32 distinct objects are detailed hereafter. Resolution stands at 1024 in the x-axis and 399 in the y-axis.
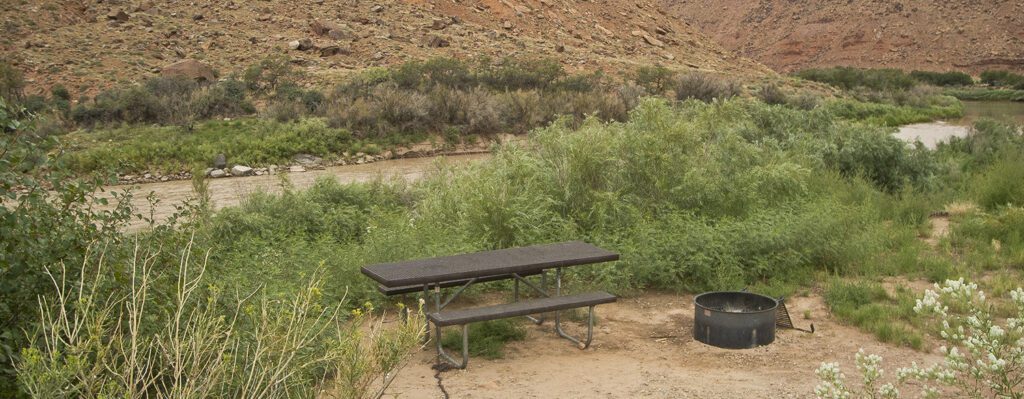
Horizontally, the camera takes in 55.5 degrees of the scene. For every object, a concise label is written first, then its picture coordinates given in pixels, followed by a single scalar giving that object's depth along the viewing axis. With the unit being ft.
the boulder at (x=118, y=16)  107.76
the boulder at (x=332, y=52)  106.52
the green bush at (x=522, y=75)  95.66
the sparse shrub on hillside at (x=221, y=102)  80.69
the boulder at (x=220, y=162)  65.51
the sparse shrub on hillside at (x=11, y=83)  79.00
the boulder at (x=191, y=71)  92.17
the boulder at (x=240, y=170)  65.10
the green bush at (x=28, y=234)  13.08
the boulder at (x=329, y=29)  110.63
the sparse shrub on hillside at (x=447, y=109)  80.43
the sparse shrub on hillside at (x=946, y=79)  171.42
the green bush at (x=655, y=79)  107.76
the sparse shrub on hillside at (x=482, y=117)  80.89
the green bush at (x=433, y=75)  89.66
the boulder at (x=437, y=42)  113.50
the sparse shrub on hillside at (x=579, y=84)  96.78
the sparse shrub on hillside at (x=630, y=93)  92.53
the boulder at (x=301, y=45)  106.63
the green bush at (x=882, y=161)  42.59
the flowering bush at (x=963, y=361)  11.51
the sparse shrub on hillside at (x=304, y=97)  82.74
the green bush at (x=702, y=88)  103.55
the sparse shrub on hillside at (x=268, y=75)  90.12
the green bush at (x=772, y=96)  108.19
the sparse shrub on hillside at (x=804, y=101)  100.12
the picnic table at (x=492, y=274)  18.89
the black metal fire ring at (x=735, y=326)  20.35
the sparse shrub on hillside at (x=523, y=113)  83.61
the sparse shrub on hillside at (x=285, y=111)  78.38
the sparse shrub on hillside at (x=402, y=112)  77.92
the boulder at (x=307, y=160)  69.21
